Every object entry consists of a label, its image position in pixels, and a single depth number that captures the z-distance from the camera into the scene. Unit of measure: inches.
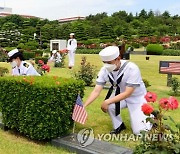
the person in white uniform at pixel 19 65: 119.8
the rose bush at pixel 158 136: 61.4
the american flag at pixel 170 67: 188.0
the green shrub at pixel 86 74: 193.8
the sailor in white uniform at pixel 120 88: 85.9
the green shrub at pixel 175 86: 172.6
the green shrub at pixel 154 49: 511.7
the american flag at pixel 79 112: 85.0
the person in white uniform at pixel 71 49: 301.9
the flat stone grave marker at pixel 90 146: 76.5
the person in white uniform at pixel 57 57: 322.3
